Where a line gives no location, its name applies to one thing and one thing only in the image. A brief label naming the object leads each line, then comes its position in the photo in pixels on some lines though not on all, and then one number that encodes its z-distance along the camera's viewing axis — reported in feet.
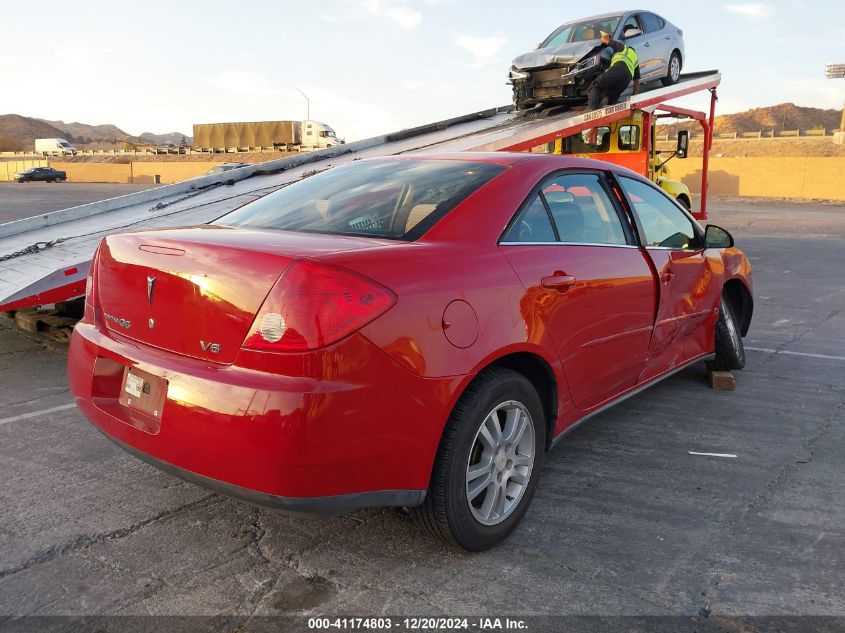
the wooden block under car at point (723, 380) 16.44
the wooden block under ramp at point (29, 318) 20.43
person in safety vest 35.94
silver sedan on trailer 37.99
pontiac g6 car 7.54
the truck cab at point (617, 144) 39.27
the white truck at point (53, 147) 284.00
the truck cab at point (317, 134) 188.24
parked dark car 183.83
